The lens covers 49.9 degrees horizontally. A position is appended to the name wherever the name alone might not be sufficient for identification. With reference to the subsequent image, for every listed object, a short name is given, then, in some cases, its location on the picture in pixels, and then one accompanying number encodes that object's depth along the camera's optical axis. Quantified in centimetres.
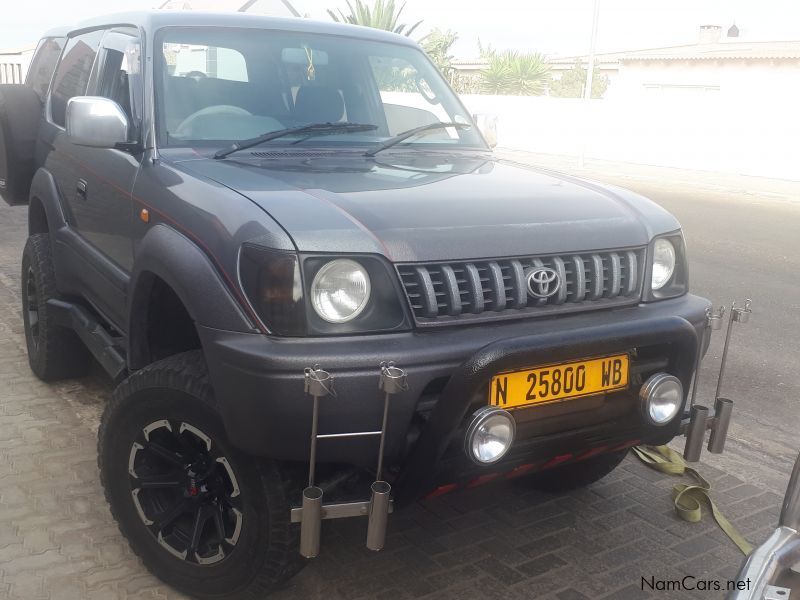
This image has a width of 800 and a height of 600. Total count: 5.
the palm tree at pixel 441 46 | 4269
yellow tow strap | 346
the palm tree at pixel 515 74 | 3812
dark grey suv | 245
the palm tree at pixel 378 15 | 3538
